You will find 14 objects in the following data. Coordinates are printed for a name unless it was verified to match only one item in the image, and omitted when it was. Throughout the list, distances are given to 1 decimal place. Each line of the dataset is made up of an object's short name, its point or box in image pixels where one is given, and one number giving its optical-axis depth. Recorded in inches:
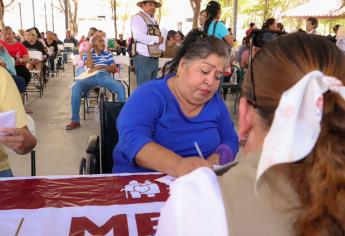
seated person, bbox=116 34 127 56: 571.2
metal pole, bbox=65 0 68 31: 726.4
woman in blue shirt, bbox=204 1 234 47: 206.1
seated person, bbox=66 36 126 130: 203.3
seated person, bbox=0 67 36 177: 66.9
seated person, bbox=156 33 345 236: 24.6
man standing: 205.2
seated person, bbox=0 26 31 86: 257.7
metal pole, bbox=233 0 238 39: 448.9
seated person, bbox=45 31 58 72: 423.8
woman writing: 66.1
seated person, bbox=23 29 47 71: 356.4
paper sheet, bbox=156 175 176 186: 59.8
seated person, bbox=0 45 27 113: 196.7
